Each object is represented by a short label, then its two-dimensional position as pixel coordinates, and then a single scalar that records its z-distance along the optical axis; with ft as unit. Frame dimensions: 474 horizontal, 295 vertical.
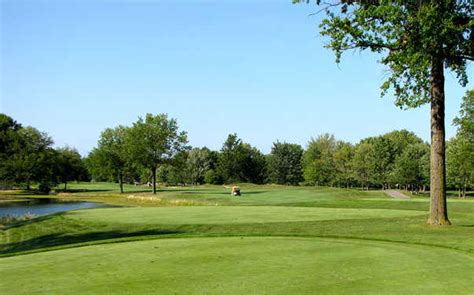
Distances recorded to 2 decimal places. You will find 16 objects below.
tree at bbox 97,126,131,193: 258.78
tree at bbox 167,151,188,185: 377.65
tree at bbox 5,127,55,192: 270.67
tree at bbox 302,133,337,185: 329.93
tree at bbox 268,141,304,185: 378.12
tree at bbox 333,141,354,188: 317.42
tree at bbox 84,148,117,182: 257.75
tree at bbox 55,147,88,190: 287.48
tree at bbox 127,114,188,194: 214.69
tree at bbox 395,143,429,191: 264.11
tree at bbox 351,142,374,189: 292.34
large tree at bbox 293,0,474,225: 55.26
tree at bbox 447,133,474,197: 185.26
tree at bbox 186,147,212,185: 382.83
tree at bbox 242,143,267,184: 389.19
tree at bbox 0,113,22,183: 272.51
